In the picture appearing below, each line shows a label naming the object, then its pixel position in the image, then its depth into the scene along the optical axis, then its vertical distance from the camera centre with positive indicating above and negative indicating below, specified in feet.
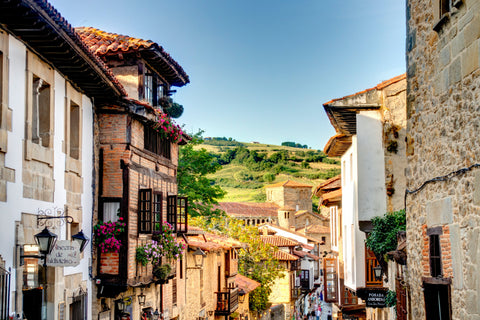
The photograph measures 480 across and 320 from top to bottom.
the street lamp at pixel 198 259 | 83.73 -3.55
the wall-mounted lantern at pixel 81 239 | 37.45 -0.30
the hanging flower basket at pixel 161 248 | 54.39 -1.41
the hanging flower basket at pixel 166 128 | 58.44 +10.04
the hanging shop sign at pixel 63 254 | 35.06 -1.12
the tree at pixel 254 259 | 139.64 -6.00
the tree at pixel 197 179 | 126.55 +10.76
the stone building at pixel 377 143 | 56.24 +7.80
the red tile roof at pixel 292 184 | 423.23 +31.78
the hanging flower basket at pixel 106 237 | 50.26 -0.26
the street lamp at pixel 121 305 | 53.47 -6.01
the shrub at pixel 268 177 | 541.34 +46.81
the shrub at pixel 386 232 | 52.80 -0.08
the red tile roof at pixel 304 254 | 215.22 -7.89
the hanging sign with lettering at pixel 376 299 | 60.29 -6.45
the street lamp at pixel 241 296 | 114.79 -11.97
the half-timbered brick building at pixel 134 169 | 51.37 +5.69
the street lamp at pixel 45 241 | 33.37 -0.35
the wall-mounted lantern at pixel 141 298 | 58.34 -6.04
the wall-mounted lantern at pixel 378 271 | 60.64 -3.81
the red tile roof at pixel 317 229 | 325.01 +1.34
